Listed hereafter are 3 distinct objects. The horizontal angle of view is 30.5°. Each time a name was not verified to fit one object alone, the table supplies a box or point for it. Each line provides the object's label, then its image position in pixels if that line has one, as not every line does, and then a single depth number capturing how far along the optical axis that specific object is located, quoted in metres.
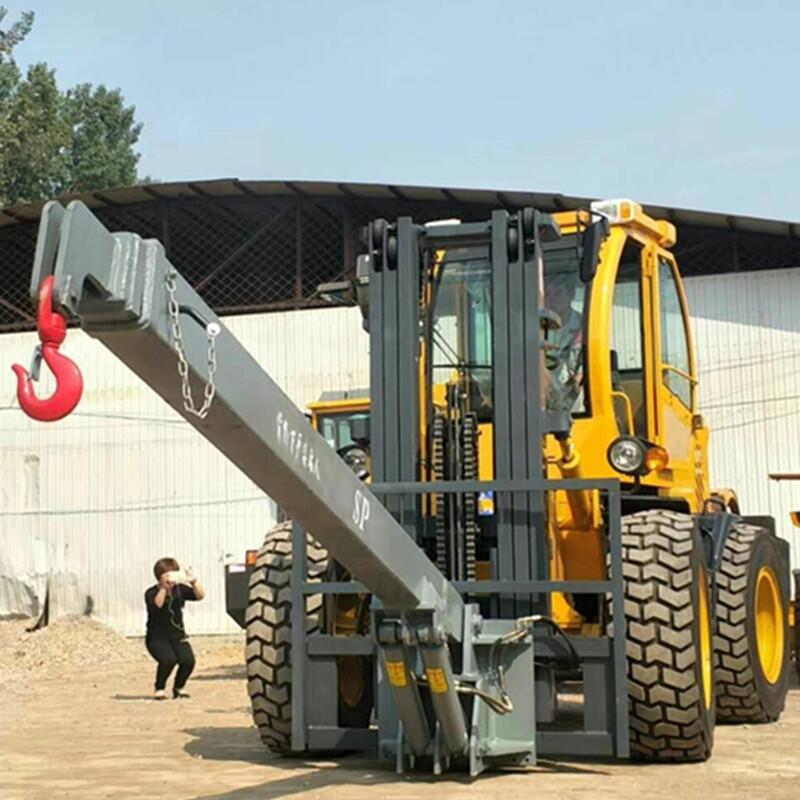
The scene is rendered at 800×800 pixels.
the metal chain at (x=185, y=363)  5.07
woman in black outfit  13.85
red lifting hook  4.30
